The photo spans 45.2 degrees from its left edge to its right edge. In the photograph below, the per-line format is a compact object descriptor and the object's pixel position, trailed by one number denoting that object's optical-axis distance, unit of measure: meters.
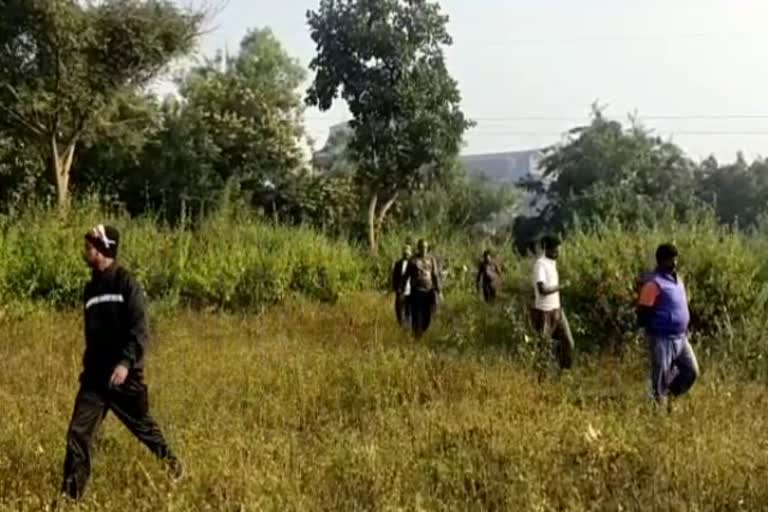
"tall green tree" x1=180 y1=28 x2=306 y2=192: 32.47
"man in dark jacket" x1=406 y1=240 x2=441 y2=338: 13.28
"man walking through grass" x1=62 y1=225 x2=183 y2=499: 5.70
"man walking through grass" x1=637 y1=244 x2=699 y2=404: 7.91
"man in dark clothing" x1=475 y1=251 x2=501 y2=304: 17.50
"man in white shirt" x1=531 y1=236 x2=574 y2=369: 10.05
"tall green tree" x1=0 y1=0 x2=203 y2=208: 19.94
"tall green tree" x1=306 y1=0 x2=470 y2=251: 28.06
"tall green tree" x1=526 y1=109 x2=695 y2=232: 39.56
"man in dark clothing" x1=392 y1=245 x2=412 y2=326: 13.66
